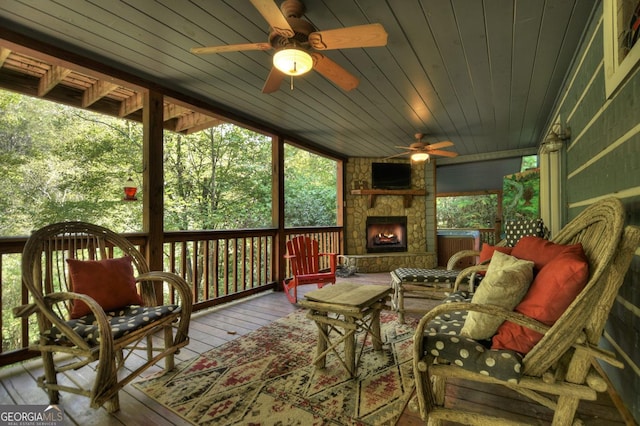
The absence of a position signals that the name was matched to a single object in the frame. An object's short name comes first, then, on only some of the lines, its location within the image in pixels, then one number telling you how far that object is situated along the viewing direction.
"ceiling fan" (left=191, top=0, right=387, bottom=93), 1.65
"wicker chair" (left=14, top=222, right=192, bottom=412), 1.47
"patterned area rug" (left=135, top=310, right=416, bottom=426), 1.55
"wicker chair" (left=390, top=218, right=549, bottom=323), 2.88
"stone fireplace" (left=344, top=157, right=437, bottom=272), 6.38
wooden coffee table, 1.90
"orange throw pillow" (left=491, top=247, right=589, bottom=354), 1.16
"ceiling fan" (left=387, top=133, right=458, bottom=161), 4.32
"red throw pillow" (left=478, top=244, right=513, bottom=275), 2.68
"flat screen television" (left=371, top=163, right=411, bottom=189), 6.44
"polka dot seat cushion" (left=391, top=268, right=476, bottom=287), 2.88
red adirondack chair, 3.65
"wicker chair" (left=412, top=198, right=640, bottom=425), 1.08
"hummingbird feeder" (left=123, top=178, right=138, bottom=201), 3.17
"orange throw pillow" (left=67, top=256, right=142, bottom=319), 1.81
